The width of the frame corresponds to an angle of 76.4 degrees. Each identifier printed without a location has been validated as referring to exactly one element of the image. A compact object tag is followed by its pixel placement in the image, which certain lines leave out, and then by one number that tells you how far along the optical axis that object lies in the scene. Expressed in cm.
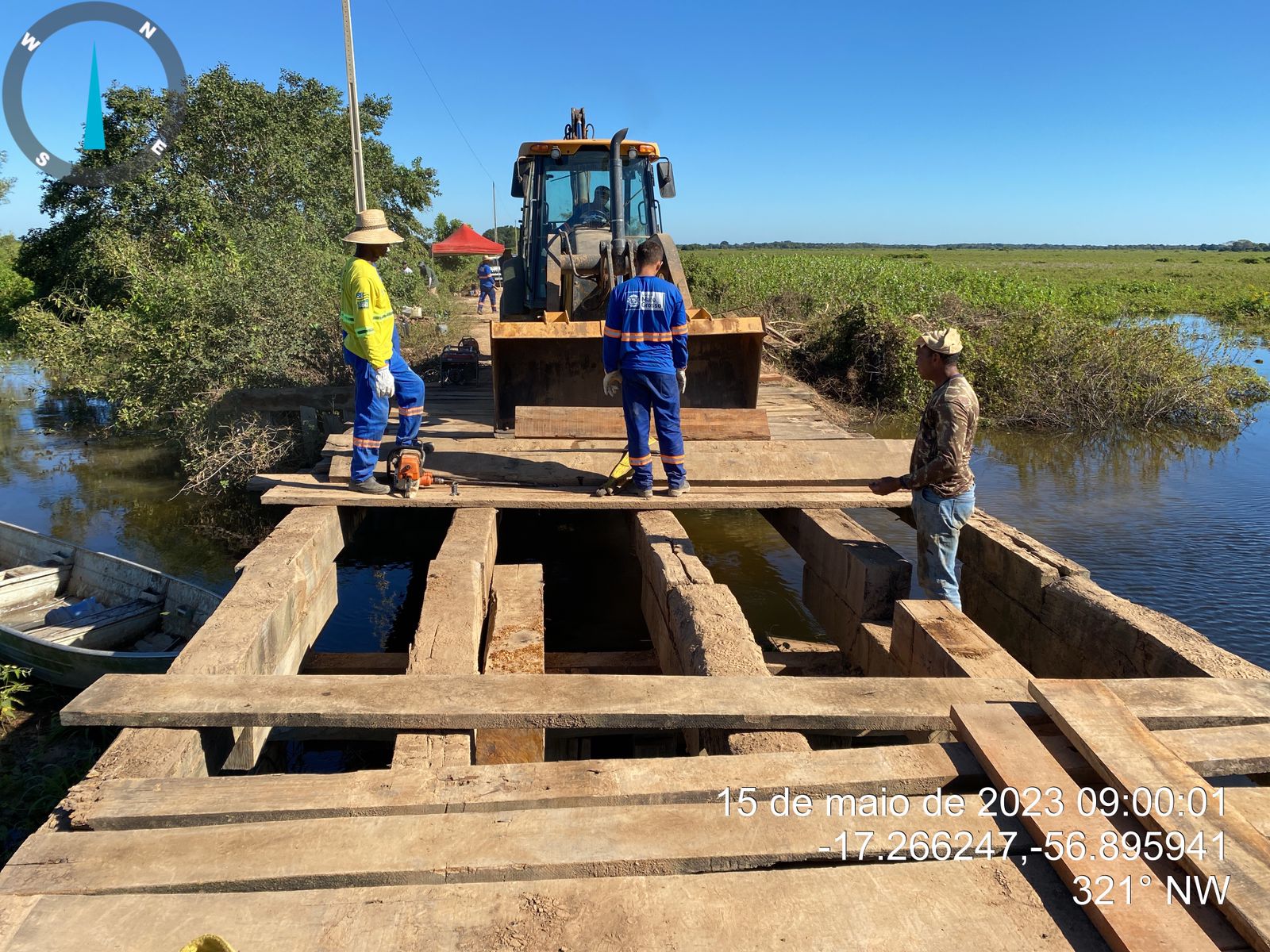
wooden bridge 179
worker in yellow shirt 493
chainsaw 501
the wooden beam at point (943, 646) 305
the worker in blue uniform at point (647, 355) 498
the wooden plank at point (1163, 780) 177
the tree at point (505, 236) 5934
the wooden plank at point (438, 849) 190
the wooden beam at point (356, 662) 454
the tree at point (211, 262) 922
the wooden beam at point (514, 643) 269
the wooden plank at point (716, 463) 535
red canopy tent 2794
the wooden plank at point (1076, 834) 172
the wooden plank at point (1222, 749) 237
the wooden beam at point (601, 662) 451
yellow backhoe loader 710
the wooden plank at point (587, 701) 257
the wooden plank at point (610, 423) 581
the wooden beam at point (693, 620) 281
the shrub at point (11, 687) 496
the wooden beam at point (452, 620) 254
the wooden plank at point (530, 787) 212
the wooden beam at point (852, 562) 418
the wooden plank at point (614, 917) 174
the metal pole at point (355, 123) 1209
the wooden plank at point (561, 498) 501
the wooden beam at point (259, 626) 248
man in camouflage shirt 404
